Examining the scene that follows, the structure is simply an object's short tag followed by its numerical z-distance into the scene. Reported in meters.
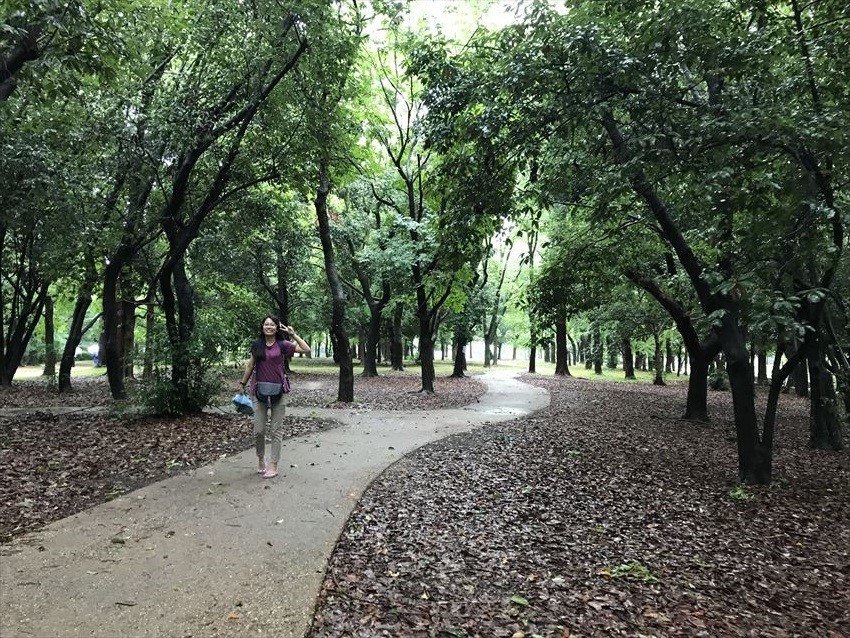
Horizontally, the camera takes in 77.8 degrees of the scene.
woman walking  6.12
